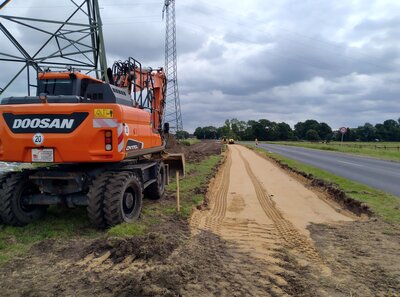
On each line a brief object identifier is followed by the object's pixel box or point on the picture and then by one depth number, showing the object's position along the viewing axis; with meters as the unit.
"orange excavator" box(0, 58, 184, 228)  7.32
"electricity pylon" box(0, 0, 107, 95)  15.28
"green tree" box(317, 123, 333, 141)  142.62
